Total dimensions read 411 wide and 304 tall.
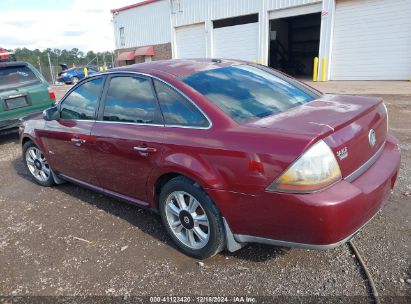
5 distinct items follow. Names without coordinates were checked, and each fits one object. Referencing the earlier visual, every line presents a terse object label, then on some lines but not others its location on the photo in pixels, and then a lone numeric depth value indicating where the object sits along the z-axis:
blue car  25.64
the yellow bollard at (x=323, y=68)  16.70
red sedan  2.23
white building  14.85
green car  7.25
